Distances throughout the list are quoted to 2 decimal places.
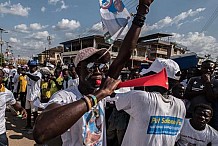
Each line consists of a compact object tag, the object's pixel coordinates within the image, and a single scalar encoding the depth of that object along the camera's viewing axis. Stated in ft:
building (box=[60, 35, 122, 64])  102.10
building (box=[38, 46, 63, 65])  181.37
